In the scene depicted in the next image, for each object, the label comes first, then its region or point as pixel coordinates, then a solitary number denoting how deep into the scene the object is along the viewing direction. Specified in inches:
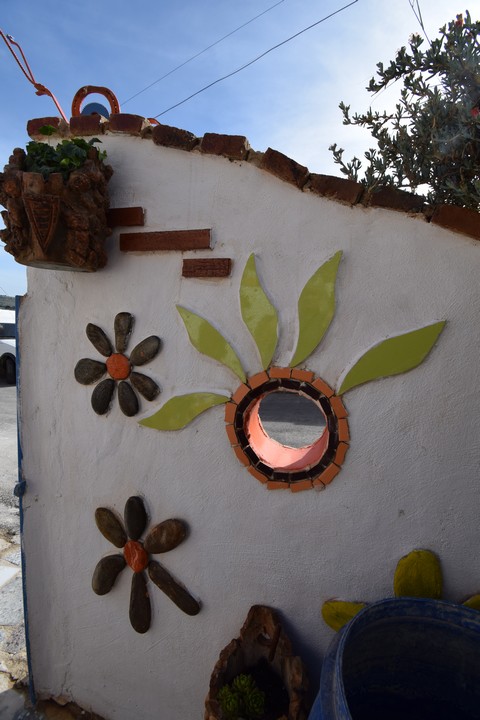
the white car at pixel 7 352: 394.3
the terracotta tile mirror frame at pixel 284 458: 76.2
